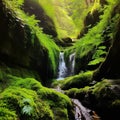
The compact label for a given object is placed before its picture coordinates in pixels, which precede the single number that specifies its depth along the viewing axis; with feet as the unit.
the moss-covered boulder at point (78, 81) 30.19
